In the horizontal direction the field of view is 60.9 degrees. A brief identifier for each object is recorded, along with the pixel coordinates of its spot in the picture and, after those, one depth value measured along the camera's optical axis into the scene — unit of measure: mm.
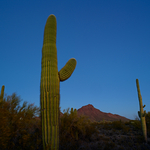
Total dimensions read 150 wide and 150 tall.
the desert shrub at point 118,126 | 13441
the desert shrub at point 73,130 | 7090
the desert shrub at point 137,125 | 12230
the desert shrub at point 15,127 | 5036
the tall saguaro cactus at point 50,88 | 5062
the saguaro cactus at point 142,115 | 8794
